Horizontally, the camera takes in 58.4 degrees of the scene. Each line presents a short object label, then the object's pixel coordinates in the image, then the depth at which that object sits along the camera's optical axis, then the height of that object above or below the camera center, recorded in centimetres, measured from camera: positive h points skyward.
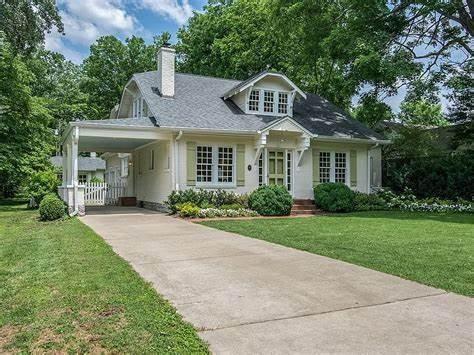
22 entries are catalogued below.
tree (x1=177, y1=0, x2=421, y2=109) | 1806 +777
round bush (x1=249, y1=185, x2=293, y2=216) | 1563 -67
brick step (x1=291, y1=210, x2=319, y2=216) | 1667 -119
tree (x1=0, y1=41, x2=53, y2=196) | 2202 +351
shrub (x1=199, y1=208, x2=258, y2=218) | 1452 -105
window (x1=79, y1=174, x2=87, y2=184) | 4397 +69
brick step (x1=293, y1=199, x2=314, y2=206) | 1820 -83
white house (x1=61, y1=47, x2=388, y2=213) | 1645 +186
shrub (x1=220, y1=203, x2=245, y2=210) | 1559 -88
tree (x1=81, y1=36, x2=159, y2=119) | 4016 +1121
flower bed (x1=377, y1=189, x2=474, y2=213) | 1719 -91
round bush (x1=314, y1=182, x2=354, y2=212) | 1708 -59
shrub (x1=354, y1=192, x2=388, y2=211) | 1808 -87
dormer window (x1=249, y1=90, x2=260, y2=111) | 1928 +378
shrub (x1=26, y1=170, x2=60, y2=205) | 2059 -6
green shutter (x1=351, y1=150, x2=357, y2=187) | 1986 +68
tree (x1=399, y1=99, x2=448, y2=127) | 5116 +860
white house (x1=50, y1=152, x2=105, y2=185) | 4272 +157
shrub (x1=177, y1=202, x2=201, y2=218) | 1444 -92
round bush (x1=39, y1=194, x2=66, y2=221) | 1405 -85
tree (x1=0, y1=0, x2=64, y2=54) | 1983 +790
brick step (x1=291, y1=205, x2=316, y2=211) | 1748 -103
